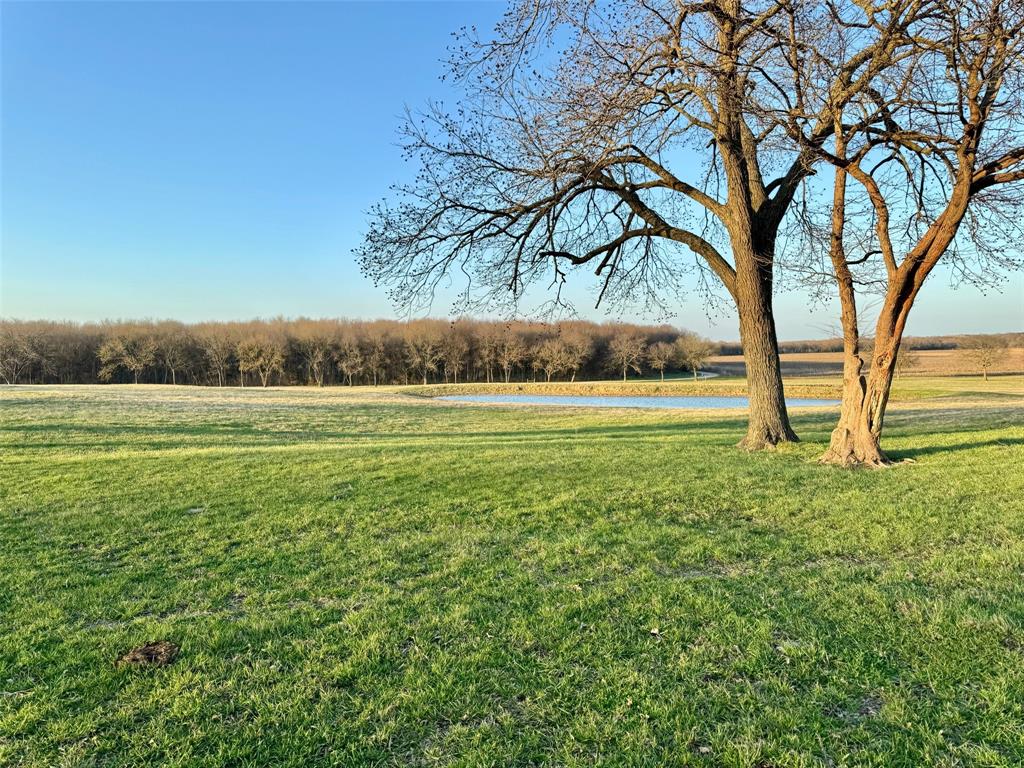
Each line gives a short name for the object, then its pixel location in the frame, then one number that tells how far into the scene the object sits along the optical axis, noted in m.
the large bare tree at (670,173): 9.25
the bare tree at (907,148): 8.06
